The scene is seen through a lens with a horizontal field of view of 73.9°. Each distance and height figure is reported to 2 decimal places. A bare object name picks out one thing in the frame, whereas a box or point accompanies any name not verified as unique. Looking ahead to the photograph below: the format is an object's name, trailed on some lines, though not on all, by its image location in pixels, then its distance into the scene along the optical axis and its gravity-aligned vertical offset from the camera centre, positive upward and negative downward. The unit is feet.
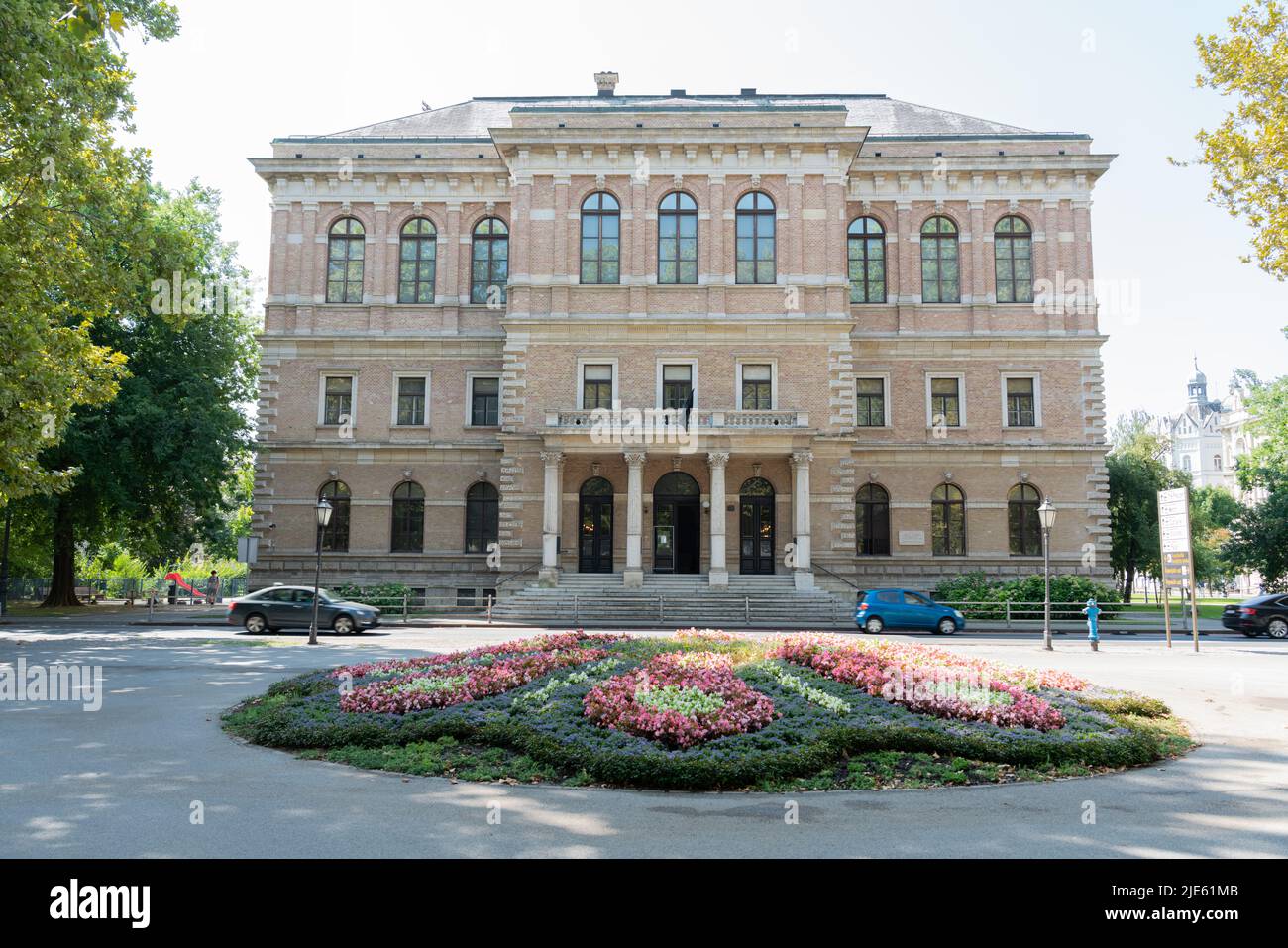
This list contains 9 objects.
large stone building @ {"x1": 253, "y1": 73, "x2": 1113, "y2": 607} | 112.68 +27.48
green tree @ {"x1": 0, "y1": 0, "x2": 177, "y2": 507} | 52.29 +24.12
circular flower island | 27.73 -6.62
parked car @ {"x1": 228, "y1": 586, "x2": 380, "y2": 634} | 90.33 -7.21
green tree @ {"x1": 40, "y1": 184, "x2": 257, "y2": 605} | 106.52 +13.57
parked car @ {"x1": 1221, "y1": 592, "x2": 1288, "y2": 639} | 97.71 -7.65
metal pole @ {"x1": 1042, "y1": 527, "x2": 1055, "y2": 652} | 76.74 -6.44
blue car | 93.35 -7.17
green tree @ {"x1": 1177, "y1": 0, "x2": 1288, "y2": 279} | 50.71 +25.59
